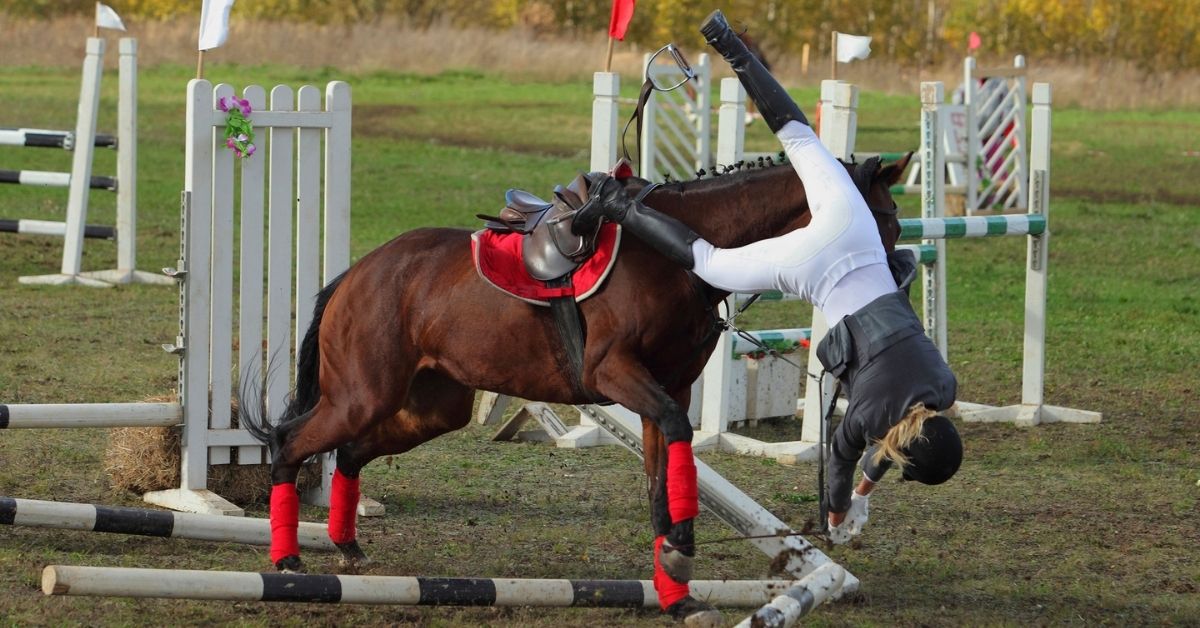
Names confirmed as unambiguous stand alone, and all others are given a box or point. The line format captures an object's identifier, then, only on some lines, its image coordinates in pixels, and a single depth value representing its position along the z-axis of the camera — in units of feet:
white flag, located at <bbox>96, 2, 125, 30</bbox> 70.27
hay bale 39.70
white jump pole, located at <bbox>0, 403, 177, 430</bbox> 35.96
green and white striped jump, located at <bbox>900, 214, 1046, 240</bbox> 46.41
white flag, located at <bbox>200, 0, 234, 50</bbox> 38.29
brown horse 30.31
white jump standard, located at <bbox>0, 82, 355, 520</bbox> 38.44
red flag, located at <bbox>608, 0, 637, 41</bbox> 36.62
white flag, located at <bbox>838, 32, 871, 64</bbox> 52.29
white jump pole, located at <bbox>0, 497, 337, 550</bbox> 33.52
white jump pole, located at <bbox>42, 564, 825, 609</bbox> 26.52
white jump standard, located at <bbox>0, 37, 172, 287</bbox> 71.62
